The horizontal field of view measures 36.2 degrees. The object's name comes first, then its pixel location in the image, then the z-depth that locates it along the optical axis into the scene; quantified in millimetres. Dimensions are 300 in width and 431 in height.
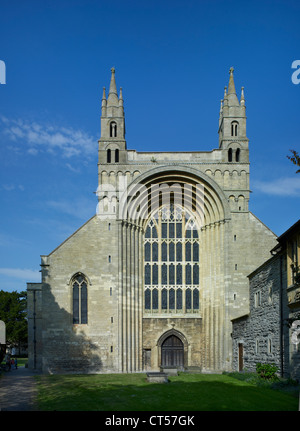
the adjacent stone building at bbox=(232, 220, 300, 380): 18781
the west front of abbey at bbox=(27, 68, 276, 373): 30250
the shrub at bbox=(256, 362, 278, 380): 20766
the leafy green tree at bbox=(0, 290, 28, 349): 59625
